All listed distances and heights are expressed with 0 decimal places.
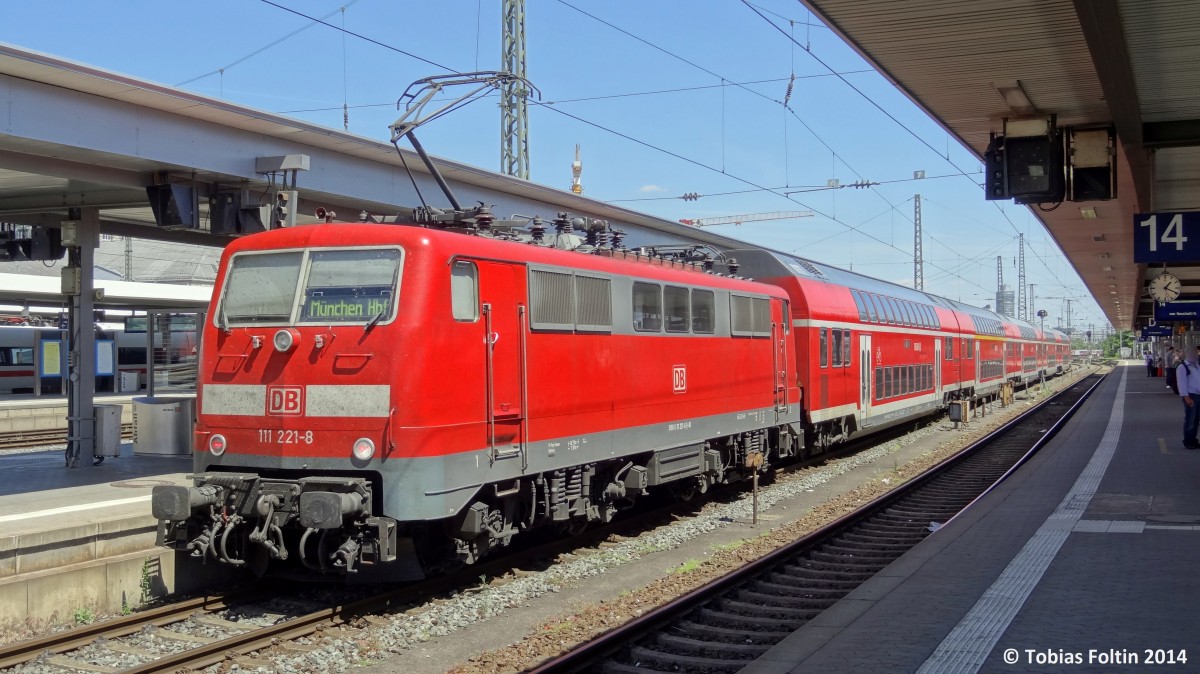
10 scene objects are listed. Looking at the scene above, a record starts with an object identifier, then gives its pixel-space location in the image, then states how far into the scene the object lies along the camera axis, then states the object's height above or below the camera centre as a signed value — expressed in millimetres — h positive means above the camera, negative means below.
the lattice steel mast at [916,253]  50938 +5095
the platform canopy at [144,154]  11609 +2858
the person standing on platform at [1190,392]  18719 -751
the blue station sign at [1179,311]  26641 +1057
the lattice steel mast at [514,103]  21469 +5427
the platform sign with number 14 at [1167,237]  12867 +1453
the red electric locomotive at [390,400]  8750 -358
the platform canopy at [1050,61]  8977 +2983
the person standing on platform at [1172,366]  39281 -616
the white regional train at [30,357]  37344 +303
